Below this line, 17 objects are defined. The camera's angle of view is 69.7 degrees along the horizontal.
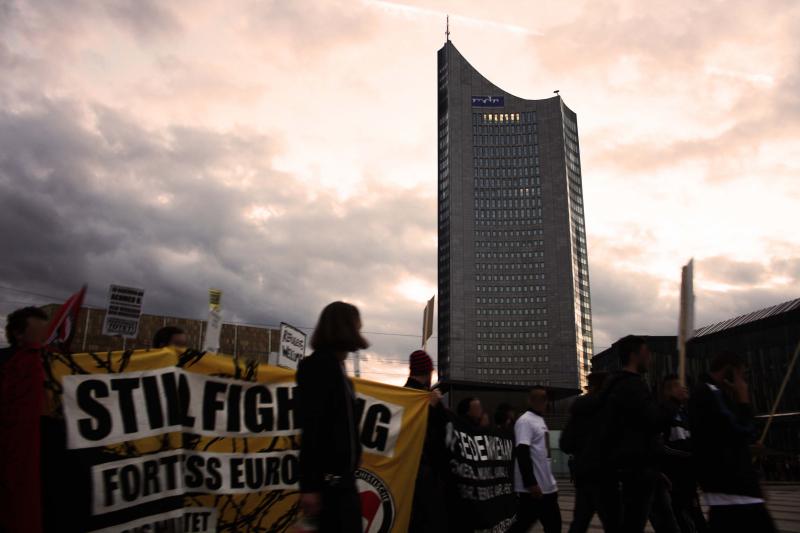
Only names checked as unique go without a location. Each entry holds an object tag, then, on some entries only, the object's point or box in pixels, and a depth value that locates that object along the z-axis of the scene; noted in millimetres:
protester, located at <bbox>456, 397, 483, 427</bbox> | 6680
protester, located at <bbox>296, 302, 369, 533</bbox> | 2648
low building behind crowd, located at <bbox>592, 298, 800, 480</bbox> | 45531
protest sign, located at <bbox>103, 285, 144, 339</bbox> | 13695
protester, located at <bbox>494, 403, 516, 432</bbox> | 7637
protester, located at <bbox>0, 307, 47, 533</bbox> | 3727
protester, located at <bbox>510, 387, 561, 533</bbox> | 5734
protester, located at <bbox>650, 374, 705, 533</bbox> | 6555
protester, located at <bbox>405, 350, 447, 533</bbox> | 5520
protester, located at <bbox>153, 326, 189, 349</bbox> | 5414
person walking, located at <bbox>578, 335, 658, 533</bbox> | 4566
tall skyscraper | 163875
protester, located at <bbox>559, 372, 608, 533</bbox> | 4984
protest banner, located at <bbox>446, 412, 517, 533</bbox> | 5781
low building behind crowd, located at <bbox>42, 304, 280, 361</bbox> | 53219
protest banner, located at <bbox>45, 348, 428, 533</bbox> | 4367
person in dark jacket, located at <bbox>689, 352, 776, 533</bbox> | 3631
